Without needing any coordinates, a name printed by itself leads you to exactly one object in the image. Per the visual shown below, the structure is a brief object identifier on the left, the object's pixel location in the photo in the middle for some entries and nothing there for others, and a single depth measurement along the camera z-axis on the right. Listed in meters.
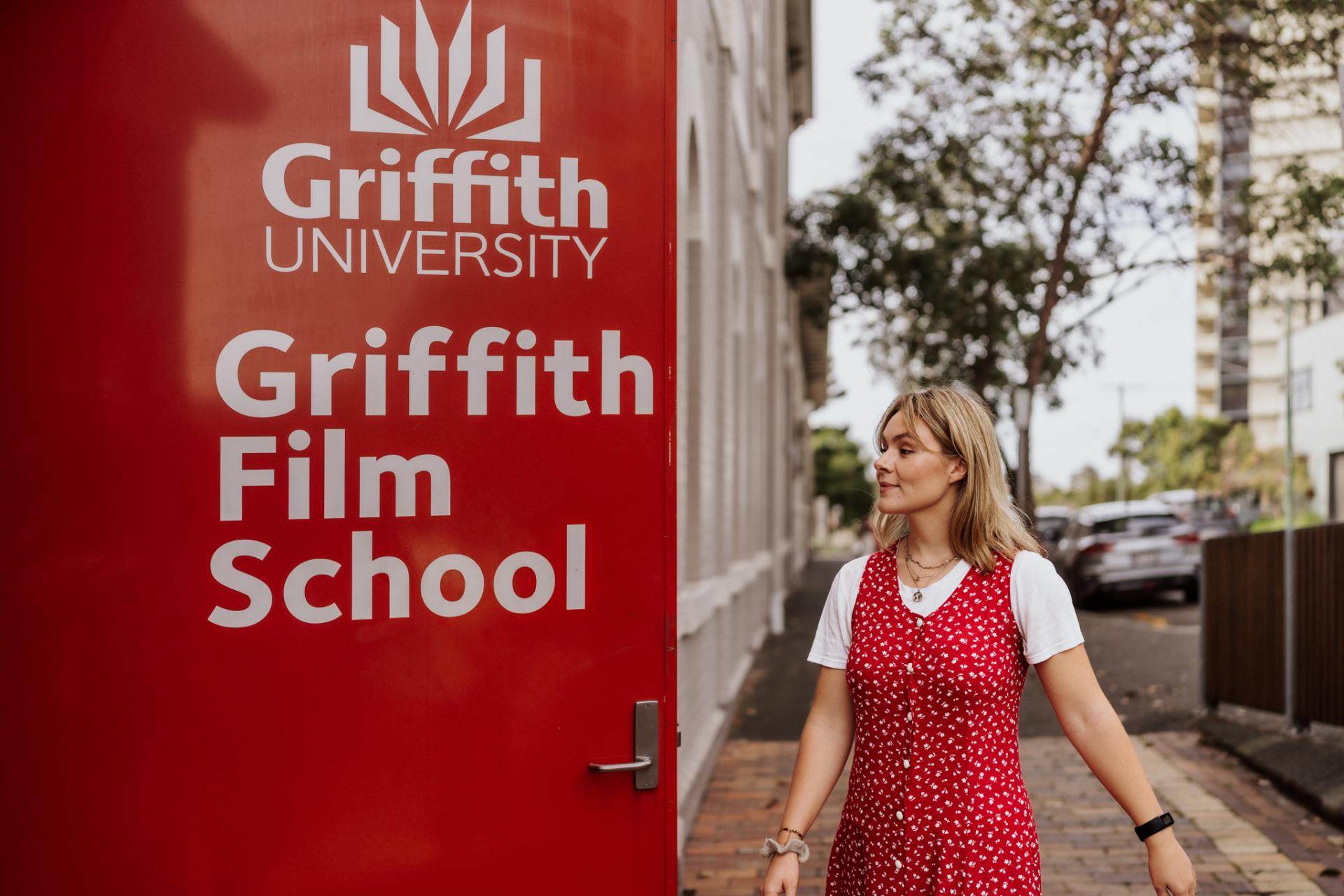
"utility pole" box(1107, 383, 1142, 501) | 94.06
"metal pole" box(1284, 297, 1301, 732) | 8.24
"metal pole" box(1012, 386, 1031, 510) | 17.69
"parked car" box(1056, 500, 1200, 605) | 19.91
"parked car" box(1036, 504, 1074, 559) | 31.45
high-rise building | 16.28
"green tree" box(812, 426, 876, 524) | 104.25
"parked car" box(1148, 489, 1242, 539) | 28.39
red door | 2.70
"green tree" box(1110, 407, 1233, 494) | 86.44
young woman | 2.67
